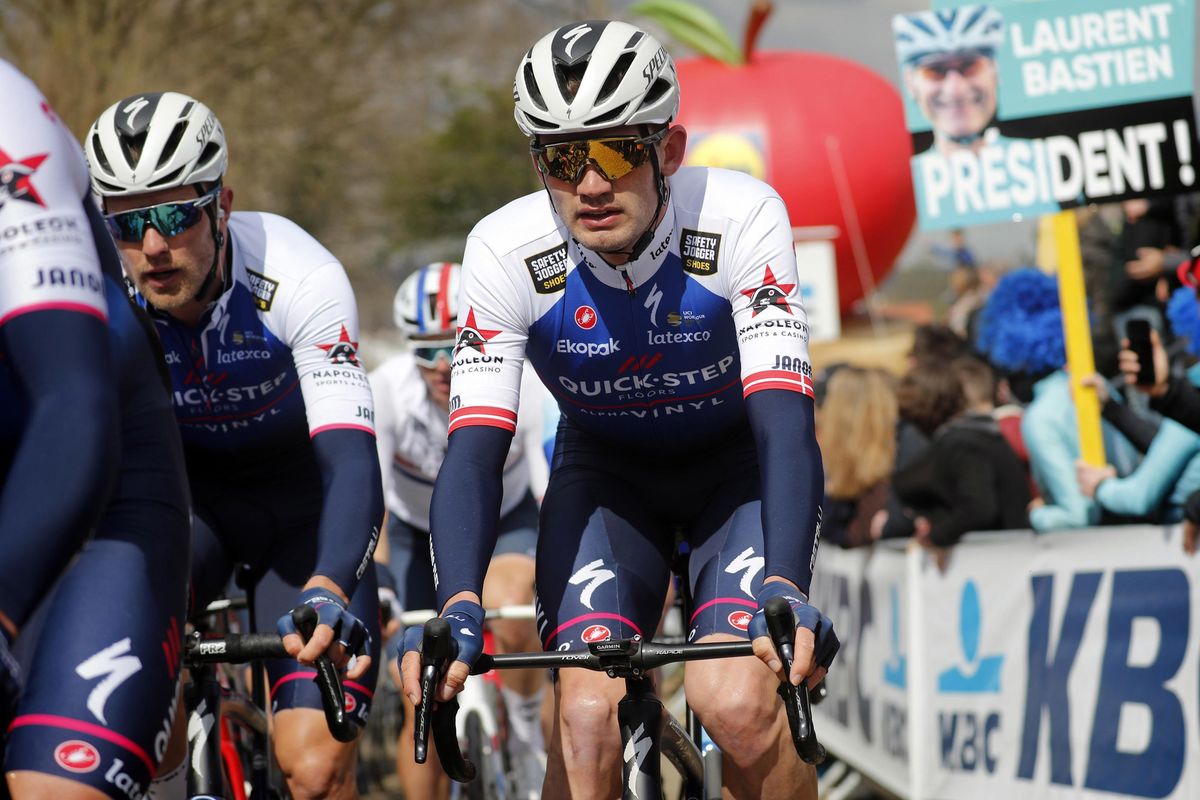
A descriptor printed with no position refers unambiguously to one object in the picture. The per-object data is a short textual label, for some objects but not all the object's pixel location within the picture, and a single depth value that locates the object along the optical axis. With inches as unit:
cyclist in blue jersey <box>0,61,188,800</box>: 113.3
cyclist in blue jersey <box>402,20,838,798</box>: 161.6
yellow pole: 299.0
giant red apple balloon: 941.2
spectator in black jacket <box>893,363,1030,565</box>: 320.8
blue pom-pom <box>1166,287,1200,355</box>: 293.0
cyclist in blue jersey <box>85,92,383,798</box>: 192.4
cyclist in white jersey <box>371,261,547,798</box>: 299.7
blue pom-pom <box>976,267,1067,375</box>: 343.6
